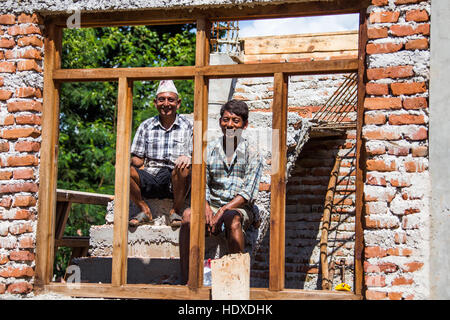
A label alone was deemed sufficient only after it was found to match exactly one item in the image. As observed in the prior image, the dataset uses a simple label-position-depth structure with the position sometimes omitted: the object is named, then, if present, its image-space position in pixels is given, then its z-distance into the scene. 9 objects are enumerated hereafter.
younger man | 5.16
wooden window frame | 4.04
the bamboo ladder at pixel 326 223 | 8.55
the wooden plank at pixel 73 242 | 7.83
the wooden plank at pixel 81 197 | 7.23
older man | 6.00
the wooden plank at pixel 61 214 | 7.54
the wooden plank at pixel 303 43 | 9.05
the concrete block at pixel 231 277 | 3.72
